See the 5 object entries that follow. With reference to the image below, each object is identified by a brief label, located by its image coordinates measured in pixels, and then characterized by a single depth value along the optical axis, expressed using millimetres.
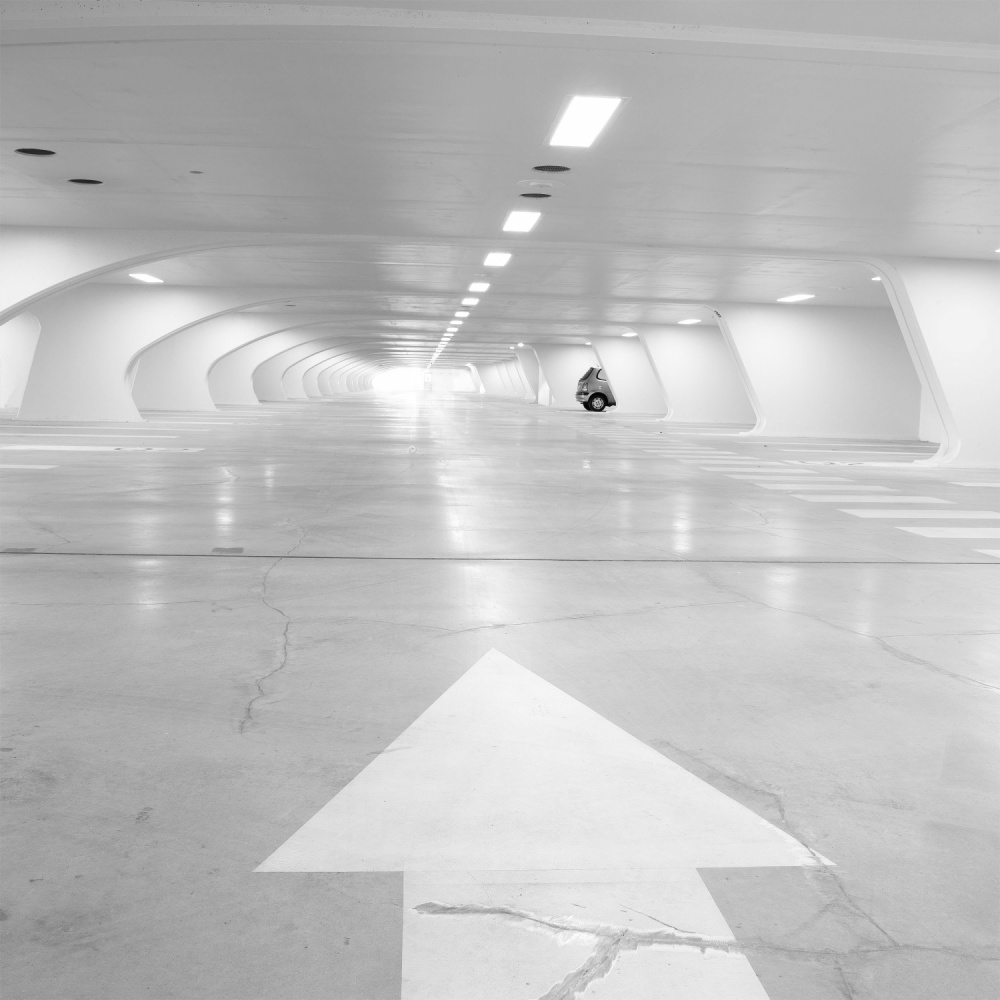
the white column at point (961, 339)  20484
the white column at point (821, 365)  31156
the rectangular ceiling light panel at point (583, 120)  10297
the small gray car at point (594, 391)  45531
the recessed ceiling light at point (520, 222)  17125
